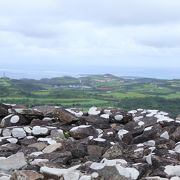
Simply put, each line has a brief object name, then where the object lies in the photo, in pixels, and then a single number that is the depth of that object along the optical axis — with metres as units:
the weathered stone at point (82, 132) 9.65
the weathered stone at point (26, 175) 6.61
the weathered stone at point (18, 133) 9.60
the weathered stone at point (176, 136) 9.21
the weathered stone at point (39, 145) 8.74
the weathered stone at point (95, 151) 8.26
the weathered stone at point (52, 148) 8.41
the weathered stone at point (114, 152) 7.99
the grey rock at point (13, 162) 7.41
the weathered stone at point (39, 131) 9.69
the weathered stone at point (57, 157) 7.72
